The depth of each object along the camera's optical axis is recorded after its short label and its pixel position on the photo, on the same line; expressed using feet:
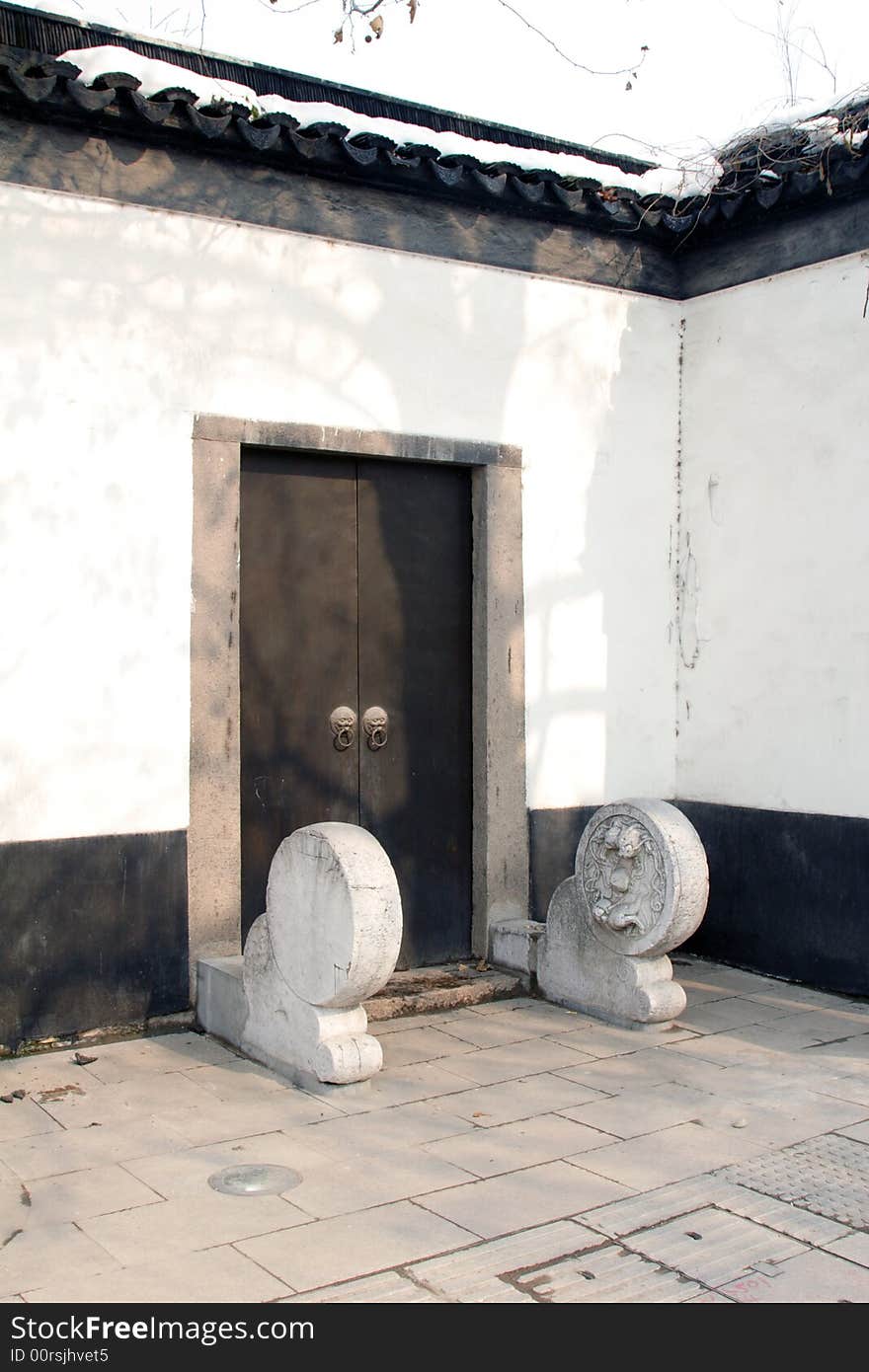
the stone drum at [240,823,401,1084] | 15.90
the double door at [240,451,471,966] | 20.06
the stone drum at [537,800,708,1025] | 18.45
